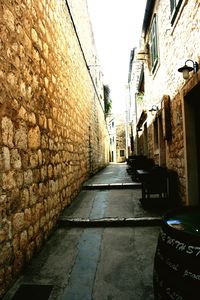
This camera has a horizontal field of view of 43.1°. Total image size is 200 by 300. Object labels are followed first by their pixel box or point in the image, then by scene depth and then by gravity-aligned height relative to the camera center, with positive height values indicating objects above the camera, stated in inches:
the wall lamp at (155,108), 273.0 +49.4
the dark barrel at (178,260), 51.7 -23.4
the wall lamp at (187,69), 138.2 +47.0
